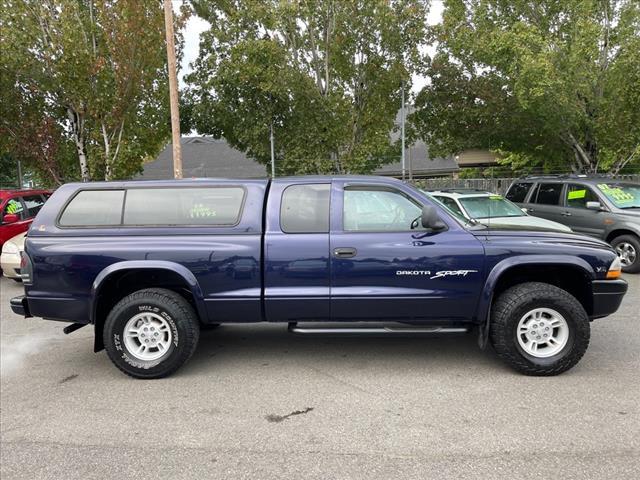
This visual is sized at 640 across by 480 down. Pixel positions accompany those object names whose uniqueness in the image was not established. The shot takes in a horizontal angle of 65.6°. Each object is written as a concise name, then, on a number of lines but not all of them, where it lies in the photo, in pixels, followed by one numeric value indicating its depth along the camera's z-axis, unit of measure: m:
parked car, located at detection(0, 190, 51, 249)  9.72
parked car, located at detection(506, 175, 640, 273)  8.67
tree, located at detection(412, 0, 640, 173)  12.46
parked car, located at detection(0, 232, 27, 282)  7.89
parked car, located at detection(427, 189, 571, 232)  8.51
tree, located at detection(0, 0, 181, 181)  13.04
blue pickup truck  4.21
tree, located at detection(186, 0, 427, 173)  13.78
